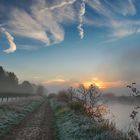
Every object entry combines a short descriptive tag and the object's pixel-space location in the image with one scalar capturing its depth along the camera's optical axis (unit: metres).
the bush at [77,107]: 17.65
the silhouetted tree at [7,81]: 76.14
